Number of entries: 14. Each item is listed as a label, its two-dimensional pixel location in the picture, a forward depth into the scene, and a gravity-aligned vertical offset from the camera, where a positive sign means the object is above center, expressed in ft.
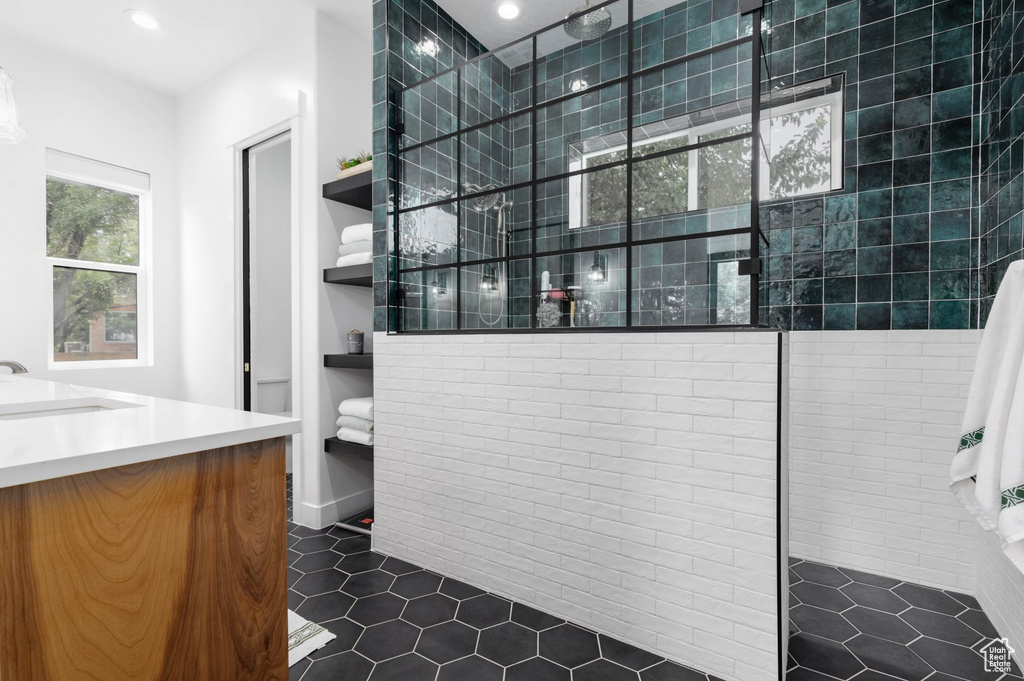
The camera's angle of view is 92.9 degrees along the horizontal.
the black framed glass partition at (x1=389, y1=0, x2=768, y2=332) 5.65 +2.11
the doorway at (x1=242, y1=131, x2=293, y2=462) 13.10 +1.54
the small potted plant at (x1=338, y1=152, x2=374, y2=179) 8.48 +3.04
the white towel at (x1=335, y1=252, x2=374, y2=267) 8.56 +1.34
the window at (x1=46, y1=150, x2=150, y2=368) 10.97 +1.83
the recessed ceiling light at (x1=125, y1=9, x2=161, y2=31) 9.41 +6.21
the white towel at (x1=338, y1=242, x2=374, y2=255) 8.75 +1.58
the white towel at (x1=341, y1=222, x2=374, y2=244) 8.68 +1.83
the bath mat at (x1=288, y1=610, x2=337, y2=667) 5.34 -3.50
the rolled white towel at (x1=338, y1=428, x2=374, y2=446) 8.55 -1.84
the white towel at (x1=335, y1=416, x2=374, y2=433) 8.59 -1.62
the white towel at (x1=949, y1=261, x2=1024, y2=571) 3.82 -0.87
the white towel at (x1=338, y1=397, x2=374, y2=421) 8.54 -1.33
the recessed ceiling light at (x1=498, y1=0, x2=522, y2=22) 9.00 +6.06
